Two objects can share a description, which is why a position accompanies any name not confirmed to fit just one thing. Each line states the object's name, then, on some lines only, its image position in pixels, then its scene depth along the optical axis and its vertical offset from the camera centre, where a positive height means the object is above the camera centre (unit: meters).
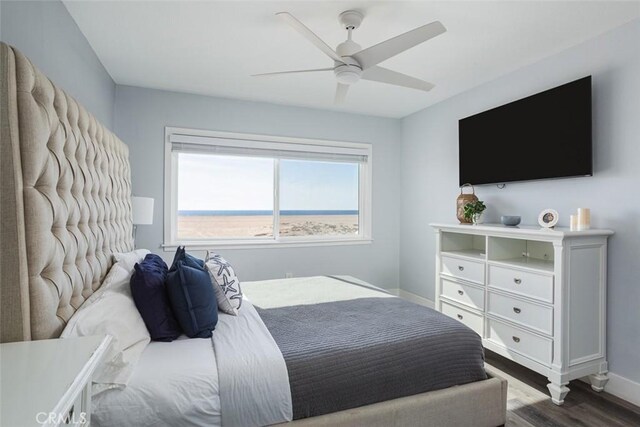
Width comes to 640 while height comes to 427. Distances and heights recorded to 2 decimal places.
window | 3.81 +0.28
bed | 1.19 -0.63
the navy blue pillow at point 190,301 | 1.69 -0.45
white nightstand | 0.71 -0.42
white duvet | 1.28 -0.70
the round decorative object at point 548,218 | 2.44 -0.02
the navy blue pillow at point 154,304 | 1.65 -0.46
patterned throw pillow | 2.07 -0.46
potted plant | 3.15 +0.04
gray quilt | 1.54 -0.70
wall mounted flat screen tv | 2.48 +0.65
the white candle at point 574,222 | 2.40 -0.04
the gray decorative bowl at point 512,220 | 2.80 -0.04
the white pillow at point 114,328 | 1.31 -0.49
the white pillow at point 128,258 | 2.06 -0.30
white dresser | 2.24 -0.61
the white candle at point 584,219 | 2.36 -0.02
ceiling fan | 1.84 +0.95
